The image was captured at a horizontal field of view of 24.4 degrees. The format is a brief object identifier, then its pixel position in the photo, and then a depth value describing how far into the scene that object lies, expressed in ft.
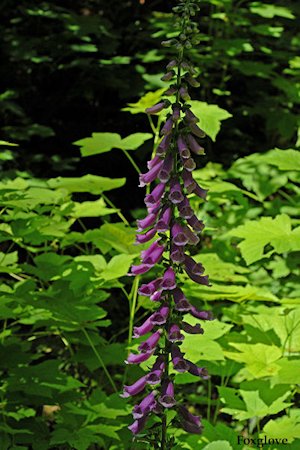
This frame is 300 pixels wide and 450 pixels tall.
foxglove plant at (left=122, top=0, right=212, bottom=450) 7.26
